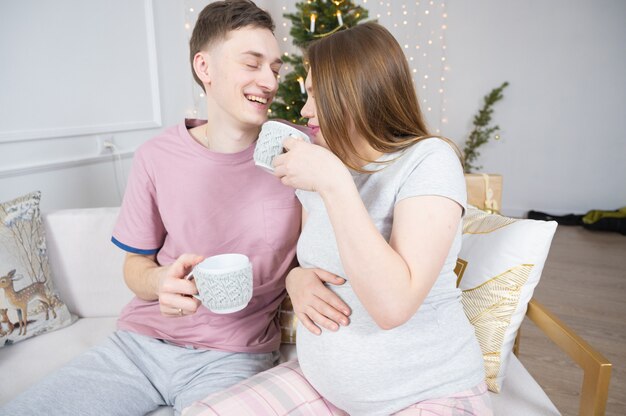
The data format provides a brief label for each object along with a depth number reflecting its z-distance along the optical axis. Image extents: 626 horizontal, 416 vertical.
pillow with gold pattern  1.10
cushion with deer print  1.31
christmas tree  2.56
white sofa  1.38
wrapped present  1.63
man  1.16
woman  0.72
